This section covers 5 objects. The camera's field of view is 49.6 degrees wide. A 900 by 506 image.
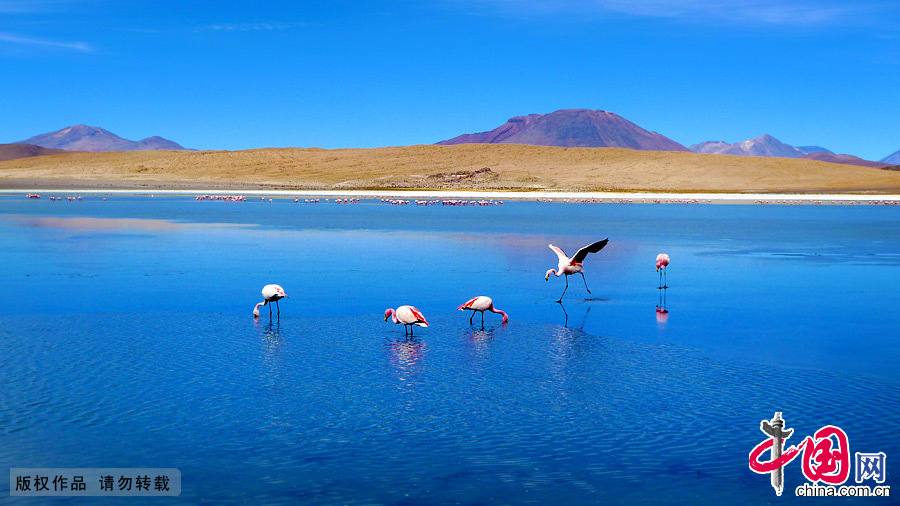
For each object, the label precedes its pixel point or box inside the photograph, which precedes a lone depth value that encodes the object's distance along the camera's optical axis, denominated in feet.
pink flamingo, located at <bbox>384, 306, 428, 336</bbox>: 44.80
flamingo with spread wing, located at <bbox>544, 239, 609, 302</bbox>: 61.36
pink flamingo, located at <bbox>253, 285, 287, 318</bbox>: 50.57
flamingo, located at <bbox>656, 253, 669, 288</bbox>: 67.41
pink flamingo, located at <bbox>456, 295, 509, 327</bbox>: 48.91
